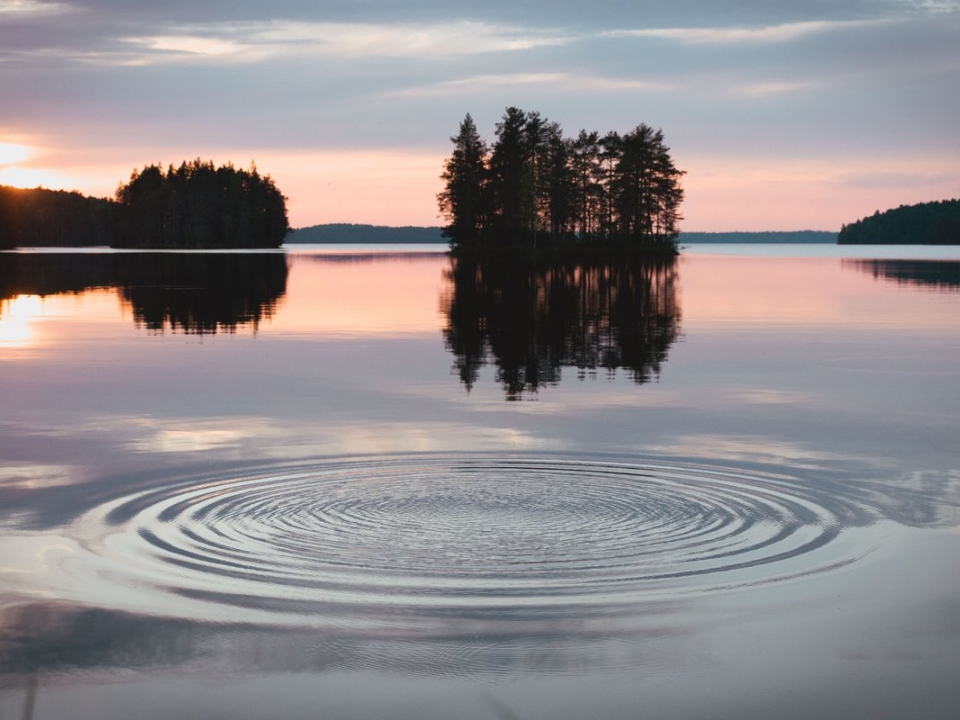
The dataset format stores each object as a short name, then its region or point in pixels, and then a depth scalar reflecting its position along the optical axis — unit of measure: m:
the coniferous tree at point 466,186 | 167.00
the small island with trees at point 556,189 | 157.50
